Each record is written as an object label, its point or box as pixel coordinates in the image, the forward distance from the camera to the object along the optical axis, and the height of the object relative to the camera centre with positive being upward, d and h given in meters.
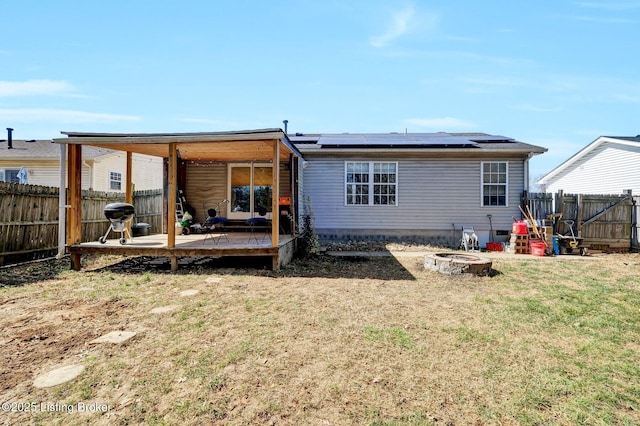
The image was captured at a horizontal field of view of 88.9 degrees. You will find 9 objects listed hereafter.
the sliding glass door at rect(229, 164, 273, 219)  10.41 +0.68
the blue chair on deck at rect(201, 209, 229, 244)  8.83 -0.43
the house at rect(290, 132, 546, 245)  10.55 +0.74
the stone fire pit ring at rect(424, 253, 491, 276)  6.26 -1.05
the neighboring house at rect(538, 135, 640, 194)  13.36 +2.08
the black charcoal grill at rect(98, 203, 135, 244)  6.75 -0.08
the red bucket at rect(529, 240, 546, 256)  9.10 -1.02
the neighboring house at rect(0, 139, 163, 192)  14.32 +2.09
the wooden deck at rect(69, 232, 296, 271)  6.47 -0.77
